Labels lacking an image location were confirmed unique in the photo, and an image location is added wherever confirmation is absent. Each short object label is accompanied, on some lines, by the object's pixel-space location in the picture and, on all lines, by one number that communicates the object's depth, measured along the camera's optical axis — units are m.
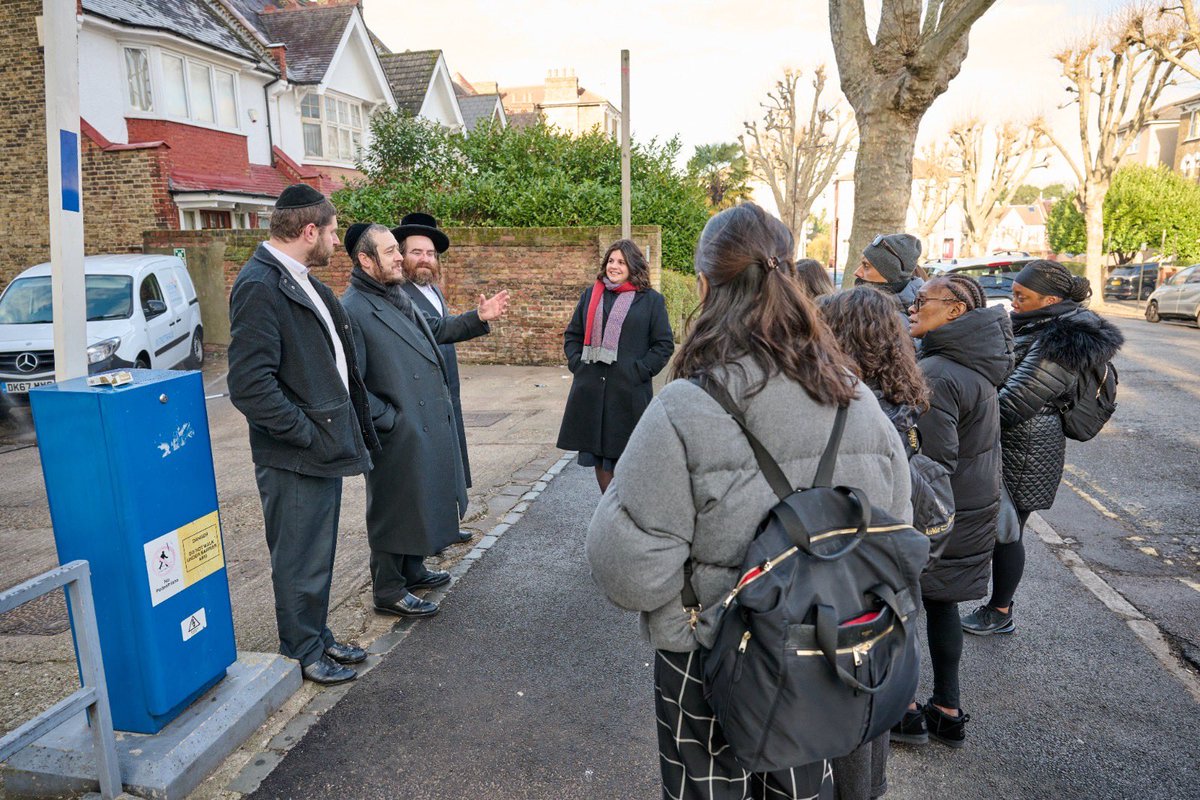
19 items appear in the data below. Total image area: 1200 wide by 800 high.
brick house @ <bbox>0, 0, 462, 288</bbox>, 15.55
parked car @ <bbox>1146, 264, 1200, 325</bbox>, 20.33
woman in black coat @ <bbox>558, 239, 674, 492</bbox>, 5.29
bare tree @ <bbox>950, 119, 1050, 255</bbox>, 40.16
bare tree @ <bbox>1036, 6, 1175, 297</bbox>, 24.64
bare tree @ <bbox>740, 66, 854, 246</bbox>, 36.06
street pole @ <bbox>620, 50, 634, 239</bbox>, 9.88
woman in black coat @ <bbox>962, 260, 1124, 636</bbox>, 3.89
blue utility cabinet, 2.73
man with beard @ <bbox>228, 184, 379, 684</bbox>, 3.19
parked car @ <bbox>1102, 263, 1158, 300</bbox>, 31.75
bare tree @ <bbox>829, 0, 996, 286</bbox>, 9.33
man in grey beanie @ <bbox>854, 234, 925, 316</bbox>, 4.52
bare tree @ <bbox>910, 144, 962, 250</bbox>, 49.53
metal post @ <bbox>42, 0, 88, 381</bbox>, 2.79
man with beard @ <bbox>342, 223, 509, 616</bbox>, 4.07
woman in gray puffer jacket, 1.82
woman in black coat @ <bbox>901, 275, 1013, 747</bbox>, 3.04
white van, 9.50
